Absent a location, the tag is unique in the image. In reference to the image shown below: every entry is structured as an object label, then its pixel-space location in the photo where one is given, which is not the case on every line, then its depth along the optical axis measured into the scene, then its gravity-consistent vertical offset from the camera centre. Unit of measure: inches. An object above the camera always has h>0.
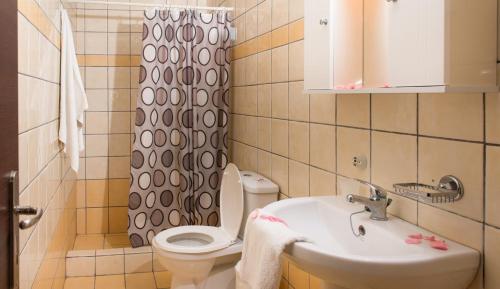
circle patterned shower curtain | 128.3 +2.1
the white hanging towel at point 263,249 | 51.3 -14.0
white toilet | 97.6 -24.8
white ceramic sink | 44.7 -13.2
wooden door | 44.1 +0.5
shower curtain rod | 127.5 +33.3
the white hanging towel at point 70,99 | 109.9 +6.9
